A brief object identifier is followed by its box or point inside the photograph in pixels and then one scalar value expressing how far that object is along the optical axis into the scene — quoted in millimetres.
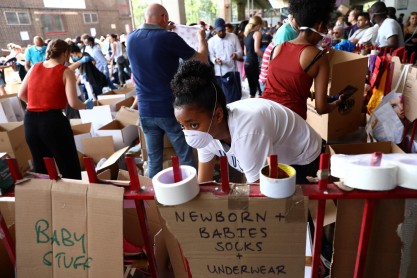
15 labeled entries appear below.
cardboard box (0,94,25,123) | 4383
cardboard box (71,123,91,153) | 3697
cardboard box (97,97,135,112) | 4406
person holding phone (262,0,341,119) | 1755
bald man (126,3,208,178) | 2311
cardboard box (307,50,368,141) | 2697
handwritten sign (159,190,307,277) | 948
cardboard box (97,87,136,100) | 4661
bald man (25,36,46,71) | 6105
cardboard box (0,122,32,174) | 3229
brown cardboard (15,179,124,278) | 1048
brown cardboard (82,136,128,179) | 3299
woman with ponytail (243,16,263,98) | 5535
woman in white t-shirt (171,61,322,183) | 1265
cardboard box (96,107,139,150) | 3520
